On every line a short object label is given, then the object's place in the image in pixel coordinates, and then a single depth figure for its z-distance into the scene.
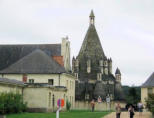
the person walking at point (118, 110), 31.28
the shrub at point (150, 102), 35.94
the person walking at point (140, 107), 37.99
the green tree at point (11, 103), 37.19
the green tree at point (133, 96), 90.16
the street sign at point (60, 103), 22.34
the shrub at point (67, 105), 57.29
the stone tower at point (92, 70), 83.43
